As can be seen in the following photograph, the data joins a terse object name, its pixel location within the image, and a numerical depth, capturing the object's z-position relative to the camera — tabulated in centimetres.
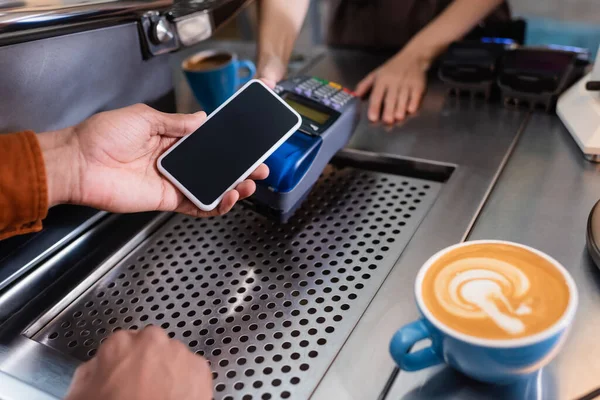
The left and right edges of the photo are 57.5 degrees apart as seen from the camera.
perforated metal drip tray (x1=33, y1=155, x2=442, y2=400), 52
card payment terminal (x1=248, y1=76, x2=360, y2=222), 63
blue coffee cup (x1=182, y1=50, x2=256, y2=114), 90
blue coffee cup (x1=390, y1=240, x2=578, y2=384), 38
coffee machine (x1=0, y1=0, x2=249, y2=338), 57
